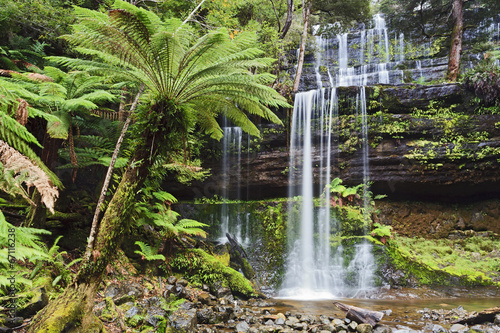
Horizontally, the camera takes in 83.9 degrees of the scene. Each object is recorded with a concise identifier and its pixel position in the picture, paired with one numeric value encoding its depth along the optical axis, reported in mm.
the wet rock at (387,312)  4880
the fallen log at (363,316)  4238
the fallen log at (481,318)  4348
